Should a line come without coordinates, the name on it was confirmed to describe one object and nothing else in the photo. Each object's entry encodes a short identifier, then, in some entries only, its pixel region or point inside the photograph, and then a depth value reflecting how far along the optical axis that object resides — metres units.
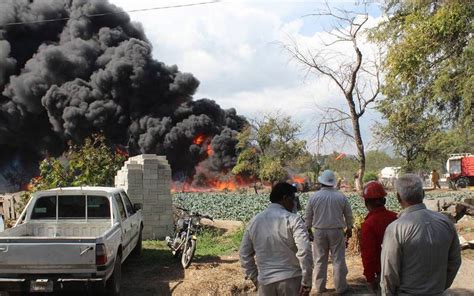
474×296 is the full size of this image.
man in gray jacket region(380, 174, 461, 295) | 3.29
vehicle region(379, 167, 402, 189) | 41.94
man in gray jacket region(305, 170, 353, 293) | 6.59
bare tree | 11.43
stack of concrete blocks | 12.88
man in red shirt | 4.19
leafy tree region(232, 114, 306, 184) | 41.38
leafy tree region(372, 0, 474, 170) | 10.55
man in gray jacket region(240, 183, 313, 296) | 4.03
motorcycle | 9.27
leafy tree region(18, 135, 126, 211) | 12.77
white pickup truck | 6.46
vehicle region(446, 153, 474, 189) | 39.42
